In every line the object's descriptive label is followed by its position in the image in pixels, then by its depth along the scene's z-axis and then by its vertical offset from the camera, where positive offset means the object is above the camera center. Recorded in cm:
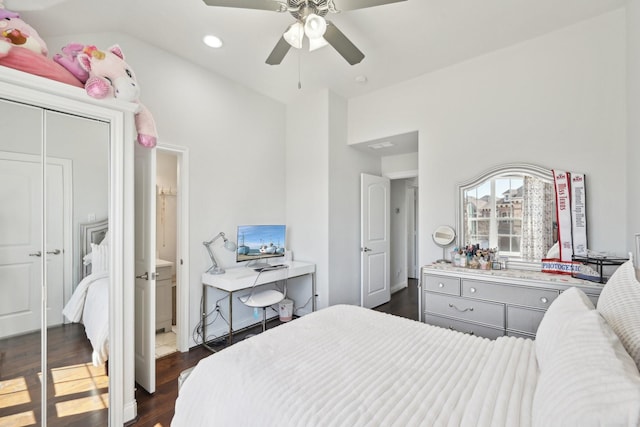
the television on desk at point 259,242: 307 -28
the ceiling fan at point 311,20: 173 +134
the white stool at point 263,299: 280 -86
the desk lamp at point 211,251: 289 -33
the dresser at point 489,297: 207 -69
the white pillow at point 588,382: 54 -39
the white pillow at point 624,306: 80 -32
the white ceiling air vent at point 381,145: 370 +100
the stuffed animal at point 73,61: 158 +92
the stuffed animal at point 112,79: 158 +86
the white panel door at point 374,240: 390 -35
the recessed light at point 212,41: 246 +163
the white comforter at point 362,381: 88 -63
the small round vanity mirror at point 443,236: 286 -21
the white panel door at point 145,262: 206 -33
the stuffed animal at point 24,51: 137 +87
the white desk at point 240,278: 268 -64
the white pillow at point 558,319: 99 -42
